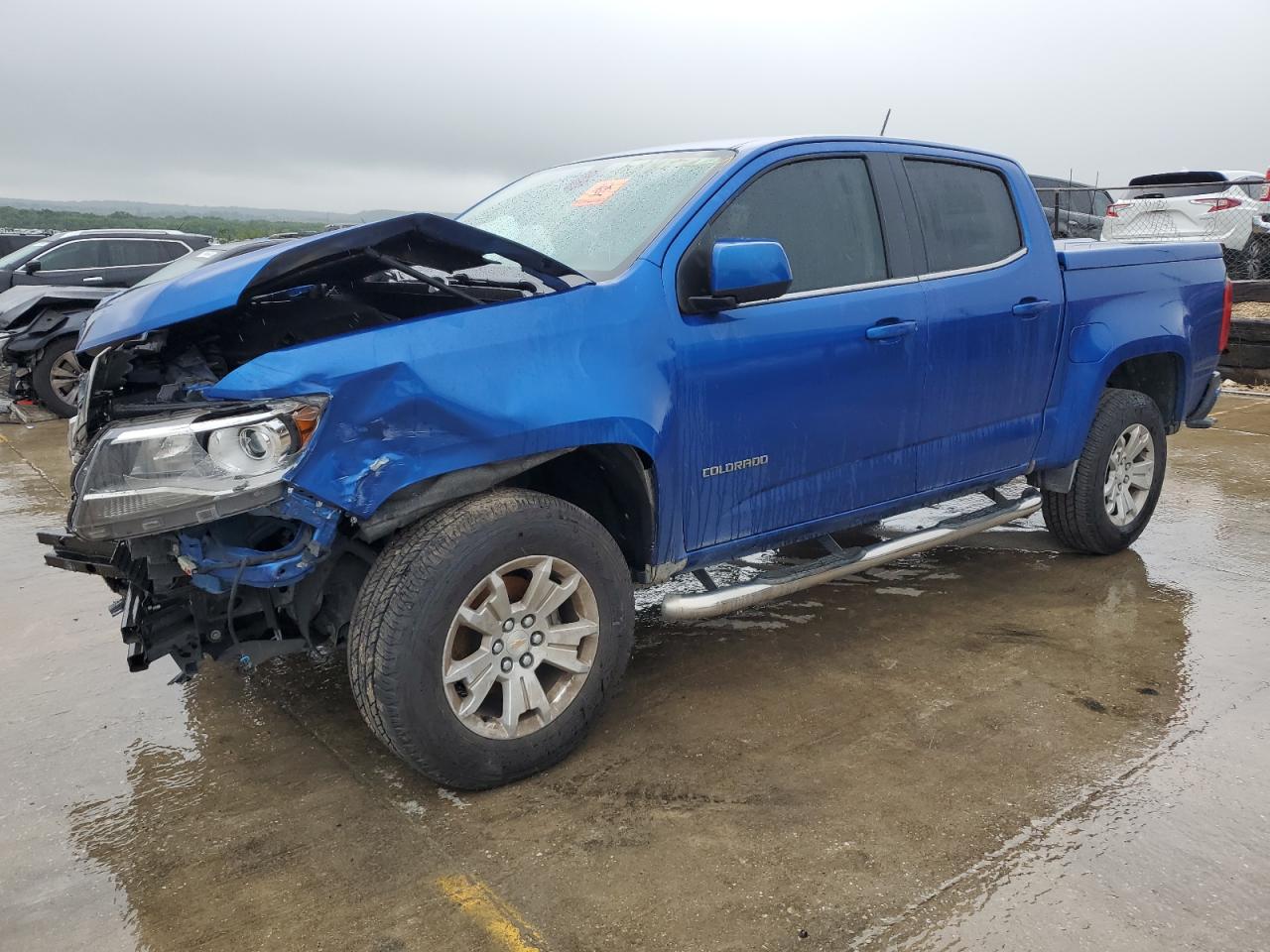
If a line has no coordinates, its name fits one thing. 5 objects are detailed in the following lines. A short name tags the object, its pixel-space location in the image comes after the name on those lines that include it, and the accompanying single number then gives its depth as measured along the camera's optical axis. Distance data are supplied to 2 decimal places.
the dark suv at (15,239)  18.88
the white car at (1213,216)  12.02
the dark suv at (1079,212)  15.59
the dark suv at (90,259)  12.46
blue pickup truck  2.55
